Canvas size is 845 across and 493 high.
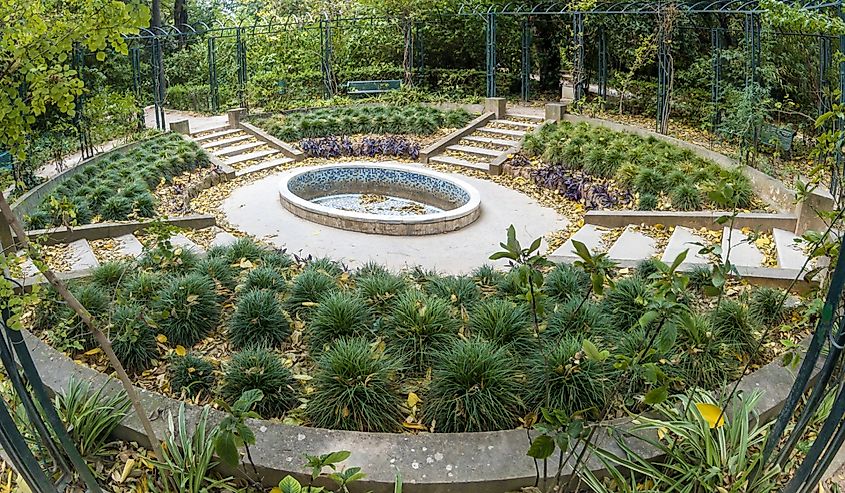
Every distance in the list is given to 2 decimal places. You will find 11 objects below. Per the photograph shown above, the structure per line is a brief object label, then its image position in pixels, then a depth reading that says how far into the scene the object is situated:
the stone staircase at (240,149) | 11.40
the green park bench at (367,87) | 15.27
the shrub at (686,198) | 7.63
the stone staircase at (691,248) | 5.59
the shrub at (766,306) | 4.35
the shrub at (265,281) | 4.80
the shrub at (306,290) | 4.46
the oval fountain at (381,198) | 7.95
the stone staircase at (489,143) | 11.66
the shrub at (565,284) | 4.68
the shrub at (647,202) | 7.92
